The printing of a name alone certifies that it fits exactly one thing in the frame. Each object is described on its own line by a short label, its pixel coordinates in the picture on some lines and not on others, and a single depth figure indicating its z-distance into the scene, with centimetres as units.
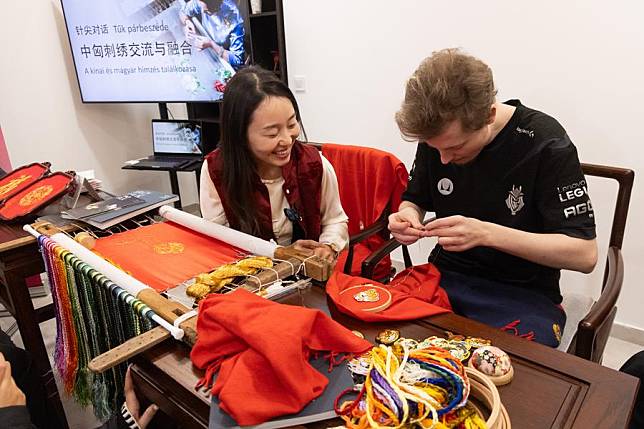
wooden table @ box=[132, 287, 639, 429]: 66
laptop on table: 313
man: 101
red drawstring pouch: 89
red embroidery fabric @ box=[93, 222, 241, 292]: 114
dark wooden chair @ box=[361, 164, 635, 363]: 94
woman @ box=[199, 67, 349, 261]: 138
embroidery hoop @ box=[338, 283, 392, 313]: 91
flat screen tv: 263
